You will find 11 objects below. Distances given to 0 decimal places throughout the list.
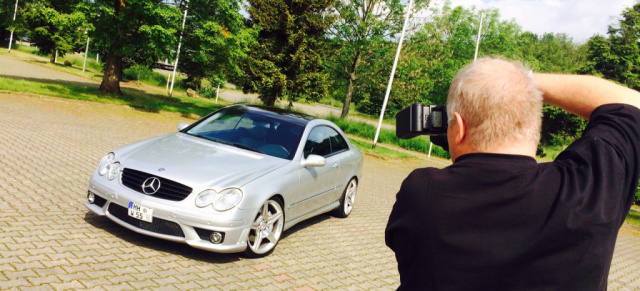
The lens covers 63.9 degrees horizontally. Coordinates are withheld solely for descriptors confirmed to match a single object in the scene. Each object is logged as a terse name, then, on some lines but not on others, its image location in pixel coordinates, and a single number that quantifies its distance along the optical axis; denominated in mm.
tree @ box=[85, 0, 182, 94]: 17938
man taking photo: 1508
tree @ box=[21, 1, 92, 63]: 17469
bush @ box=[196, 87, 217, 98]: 36125
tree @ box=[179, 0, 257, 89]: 20359
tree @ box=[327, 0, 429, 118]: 30125
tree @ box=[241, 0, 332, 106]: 25939
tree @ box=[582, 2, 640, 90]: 19938
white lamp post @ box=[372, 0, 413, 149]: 21970
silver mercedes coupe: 5309
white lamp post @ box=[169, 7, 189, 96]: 20547
